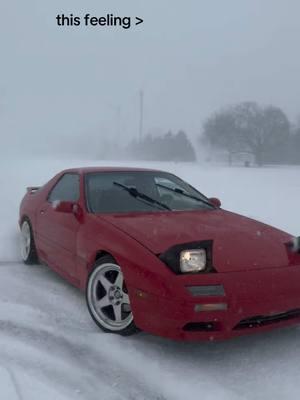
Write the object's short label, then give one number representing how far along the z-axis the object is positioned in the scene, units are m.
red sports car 2.68
